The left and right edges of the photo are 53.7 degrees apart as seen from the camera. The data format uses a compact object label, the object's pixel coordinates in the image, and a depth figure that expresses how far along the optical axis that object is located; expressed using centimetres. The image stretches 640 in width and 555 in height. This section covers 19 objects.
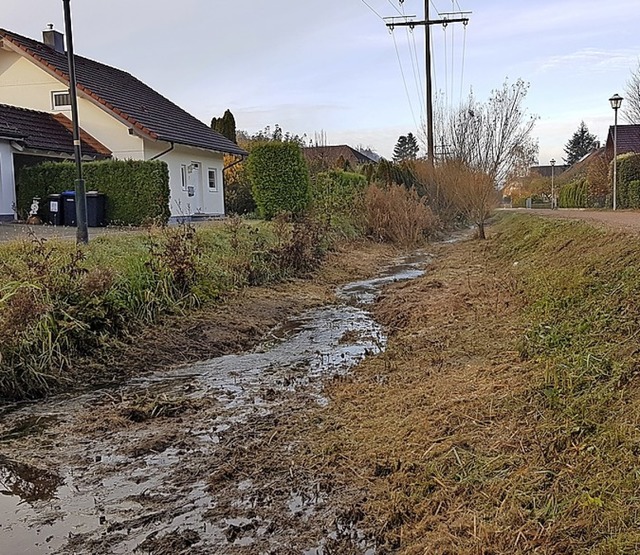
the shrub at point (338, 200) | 1963
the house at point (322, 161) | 2456
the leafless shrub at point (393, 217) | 2203
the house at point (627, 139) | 3816
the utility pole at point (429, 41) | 2902
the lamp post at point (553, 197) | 5289
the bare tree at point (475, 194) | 2203
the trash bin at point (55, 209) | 1723
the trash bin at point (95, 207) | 1692
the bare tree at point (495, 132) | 3161
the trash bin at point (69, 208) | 1708
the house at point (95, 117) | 2122
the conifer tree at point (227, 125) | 3203
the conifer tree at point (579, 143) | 8956
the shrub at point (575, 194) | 4159
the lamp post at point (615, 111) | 2827
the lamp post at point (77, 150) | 1066
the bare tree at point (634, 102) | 3142
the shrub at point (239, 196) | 2880
